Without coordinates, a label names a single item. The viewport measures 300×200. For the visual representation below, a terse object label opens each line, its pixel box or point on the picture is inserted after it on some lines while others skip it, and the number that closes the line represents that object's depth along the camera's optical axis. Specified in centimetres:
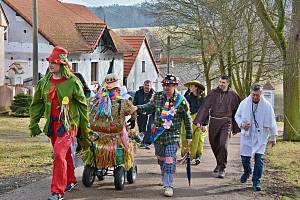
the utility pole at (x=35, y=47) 2675
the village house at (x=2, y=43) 2962
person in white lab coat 918
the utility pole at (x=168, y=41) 3221
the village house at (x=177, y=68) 3625
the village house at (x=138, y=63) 5100
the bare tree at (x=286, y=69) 1930
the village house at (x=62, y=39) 3559
